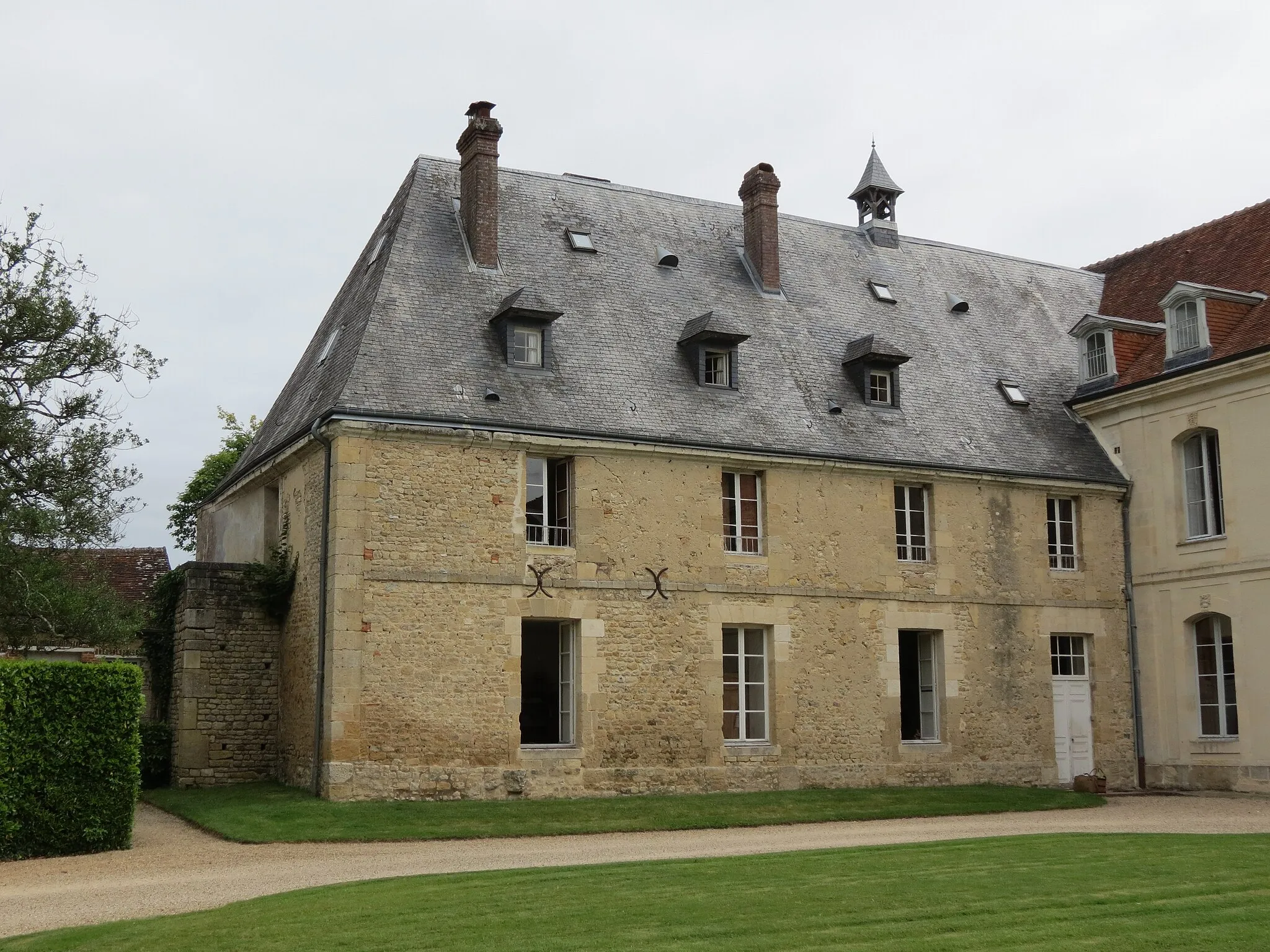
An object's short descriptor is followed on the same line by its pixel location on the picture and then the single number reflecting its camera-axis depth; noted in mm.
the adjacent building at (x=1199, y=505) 18922
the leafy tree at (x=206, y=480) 31297
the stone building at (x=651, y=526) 16391
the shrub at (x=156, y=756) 18266
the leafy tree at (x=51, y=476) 17266
